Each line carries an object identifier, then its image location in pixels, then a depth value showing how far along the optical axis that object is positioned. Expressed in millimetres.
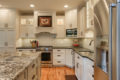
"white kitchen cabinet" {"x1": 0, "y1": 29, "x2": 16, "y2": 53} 4453
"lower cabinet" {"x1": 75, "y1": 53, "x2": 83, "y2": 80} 2572
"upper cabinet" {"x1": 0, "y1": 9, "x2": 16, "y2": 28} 4469
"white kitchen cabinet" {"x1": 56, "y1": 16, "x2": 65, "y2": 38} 4943
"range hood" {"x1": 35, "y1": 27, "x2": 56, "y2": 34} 4781
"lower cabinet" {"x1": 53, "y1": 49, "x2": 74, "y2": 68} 4568
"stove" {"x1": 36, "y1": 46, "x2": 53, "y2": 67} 4523
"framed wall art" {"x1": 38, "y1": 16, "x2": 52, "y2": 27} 4727
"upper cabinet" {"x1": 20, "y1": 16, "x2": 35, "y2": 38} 4843
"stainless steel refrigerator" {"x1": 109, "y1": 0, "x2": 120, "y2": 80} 939
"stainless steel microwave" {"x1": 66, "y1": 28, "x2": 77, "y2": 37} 4451
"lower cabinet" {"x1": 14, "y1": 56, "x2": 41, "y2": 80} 1345
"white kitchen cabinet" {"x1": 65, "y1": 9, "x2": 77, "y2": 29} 4406
